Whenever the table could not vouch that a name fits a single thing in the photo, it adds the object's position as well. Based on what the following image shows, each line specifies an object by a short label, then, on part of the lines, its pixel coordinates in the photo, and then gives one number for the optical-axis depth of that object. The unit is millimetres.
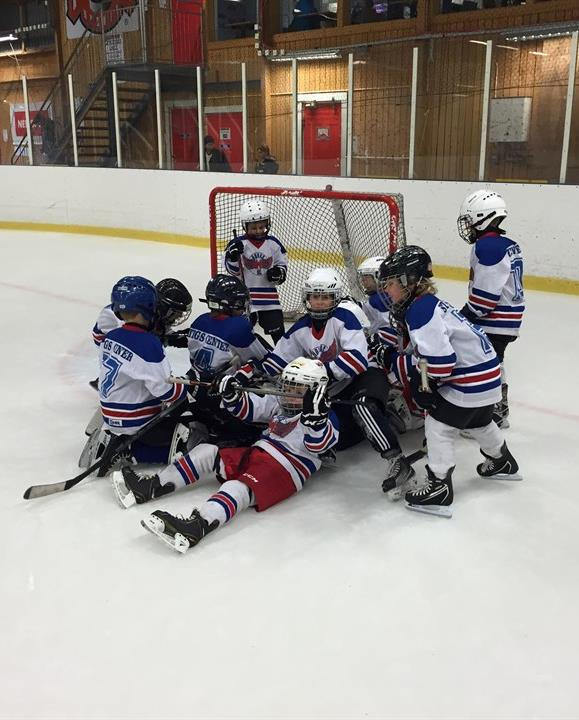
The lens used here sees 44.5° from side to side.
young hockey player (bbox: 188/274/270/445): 2609
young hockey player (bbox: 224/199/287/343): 3852
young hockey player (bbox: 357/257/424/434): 2764
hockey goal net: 4262
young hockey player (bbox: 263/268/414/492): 2369
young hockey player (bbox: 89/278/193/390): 2682
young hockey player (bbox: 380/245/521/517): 2078
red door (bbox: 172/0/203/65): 10578
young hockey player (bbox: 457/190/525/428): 2770
